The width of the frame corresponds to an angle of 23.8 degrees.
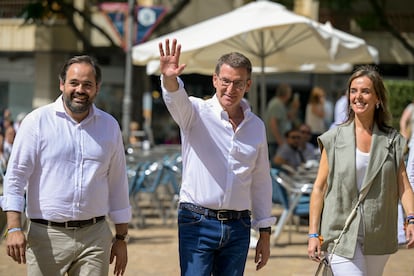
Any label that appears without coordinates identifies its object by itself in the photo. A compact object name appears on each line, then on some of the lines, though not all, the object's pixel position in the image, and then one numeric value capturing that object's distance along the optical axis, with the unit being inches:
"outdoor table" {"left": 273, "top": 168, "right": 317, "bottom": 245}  441.1
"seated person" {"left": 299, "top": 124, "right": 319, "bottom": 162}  562.6
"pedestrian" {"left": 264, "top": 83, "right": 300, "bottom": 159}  603.9
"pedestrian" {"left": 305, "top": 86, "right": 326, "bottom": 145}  786.2
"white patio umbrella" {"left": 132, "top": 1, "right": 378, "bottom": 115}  488.1
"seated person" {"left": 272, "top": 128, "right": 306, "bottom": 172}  558.3
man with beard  199.8
